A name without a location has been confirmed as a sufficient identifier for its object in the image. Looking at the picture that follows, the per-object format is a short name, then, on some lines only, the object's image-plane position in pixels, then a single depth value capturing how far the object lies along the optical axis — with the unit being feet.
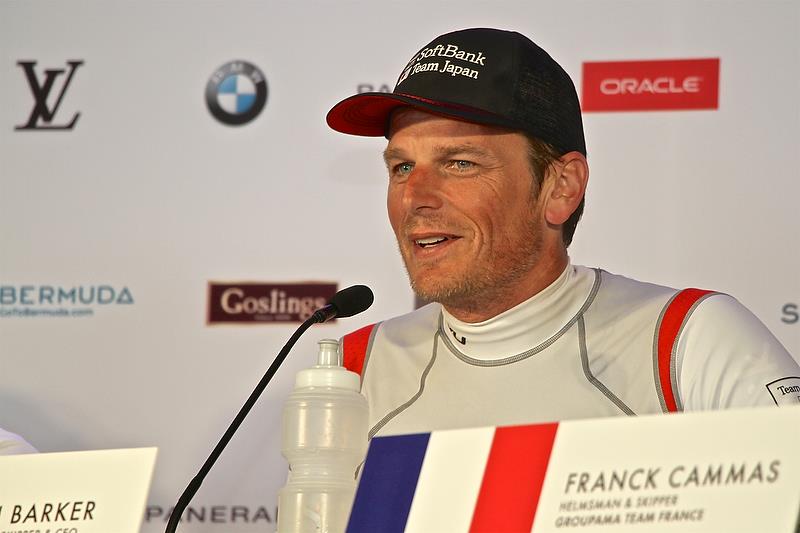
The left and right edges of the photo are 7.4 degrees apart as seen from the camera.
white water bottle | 17.43
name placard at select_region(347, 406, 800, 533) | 13.17
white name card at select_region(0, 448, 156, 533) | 17.23
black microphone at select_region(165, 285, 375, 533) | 17.72
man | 18.48
